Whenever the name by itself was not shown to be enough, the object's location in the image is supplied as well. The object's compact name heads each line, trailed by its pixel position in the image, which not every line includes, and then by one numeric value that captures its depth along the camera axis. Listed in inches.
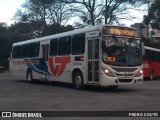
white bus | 455.5
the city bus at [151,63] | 808.1
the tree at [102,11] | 1280.5
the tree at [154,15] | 1421.7
